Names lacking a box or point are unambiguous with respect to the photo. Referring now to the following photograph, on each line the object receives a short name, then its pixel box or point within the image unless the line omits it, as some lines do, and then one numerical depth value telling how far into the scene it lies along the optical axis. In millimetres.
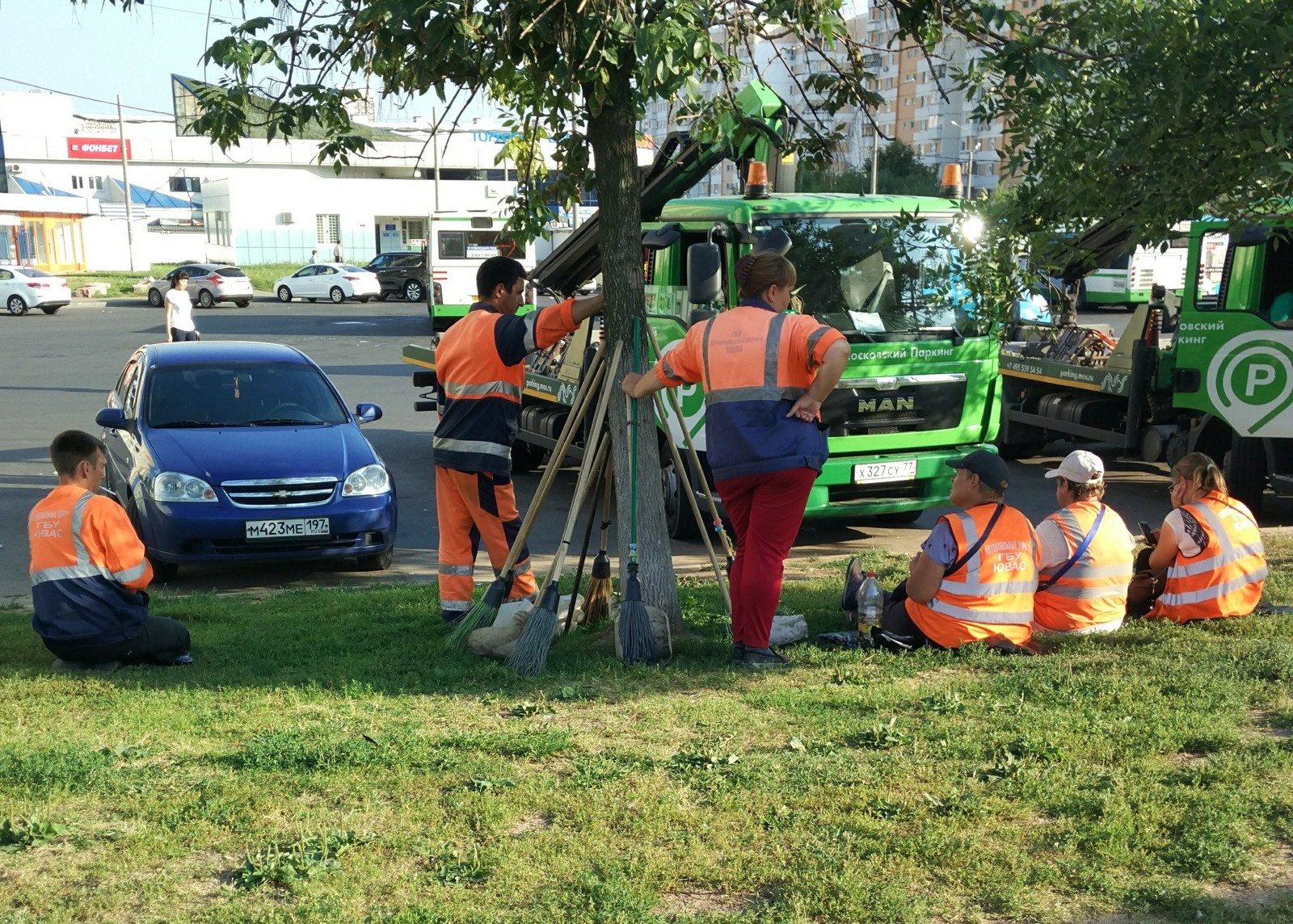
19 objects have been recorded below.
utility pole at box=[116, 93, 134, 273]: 59906
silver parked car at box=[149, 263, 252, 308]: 43344
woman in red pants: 6070
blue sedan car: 9102
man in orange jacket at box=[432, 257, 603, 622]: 7258
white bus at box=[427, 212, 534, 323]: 29594
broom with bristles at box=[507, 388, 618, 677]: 6176
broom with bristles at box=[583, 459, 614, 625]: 7047
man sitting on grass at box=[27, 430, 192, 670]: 6328
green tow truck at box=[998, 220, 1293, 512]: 10484
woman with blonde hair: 6867
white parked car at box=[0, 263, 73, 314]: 41750
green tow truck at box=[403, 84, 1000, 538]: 9898
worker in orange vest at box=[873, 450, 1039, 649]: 6125
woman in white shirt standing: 17906
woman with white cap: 6562
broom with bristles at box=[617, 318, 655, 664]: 6316
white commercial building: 64312
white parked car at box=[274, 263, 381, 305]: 45719
